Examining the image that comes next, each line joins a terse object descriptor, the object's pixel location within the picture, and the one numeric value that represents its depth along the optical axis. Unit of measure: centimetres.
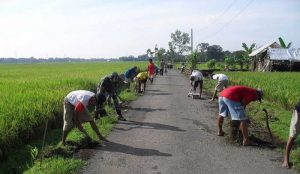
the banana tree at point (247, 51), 6106
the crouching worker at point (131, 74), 1984
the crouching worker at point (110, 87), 1253
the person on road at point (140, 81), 2097
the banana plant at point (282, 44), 5716
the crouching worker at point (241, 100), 905
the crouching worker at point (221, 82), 1697
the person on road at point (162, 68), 4191
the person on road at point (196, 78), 1852
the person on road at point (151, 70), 2494
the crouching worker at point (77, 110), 879
